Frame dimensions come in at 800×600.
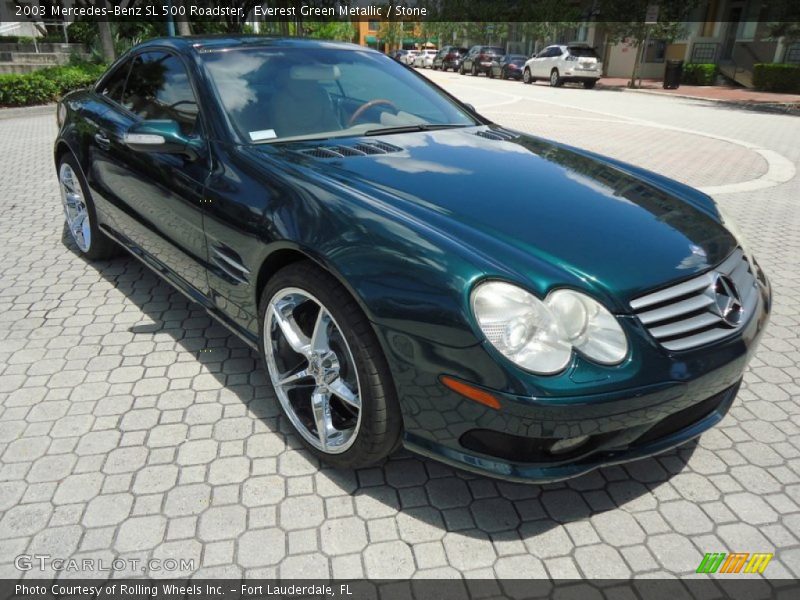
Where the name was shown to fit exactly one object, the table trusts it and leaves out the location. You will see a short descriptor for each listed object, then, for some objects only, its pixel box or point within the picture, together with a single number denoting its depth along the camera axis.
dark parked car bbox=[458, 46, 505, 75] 31.35
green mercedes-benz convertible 1.84
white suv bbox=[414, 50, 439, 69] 43.38
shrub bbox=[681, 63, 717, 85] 26.03
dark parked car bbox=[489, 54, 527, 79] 28.88
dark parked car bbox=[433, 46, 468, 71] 37.72
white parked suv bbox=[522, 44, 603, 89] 24.09
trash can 23.88
